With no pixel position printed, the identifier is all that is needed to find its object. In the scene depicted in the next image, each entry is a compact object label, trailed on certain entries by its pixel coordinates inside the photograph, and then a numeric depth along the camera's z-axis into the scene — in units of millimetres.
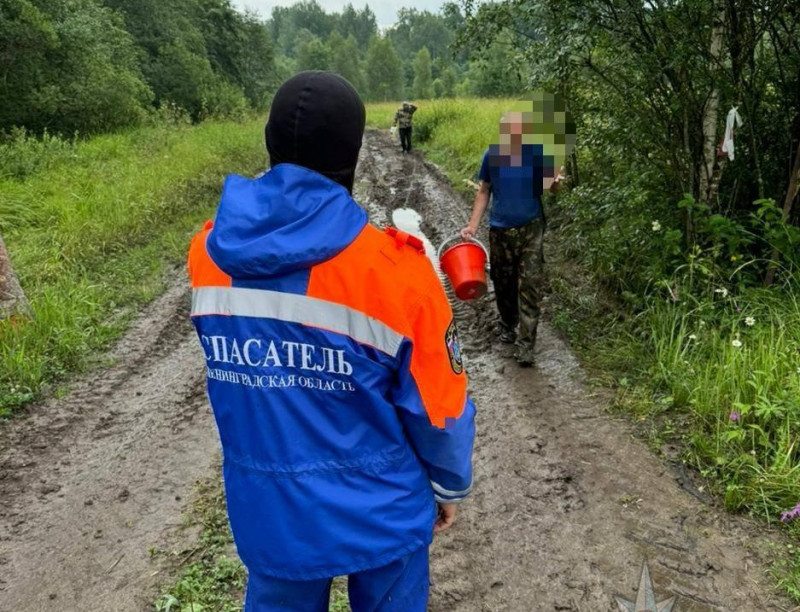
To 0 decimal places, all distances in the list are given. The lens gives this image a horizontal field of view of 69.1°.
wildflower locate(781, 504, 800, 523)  2504
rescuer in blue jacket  1197
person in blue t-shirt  3682
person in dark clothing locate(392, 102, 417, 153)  15680
